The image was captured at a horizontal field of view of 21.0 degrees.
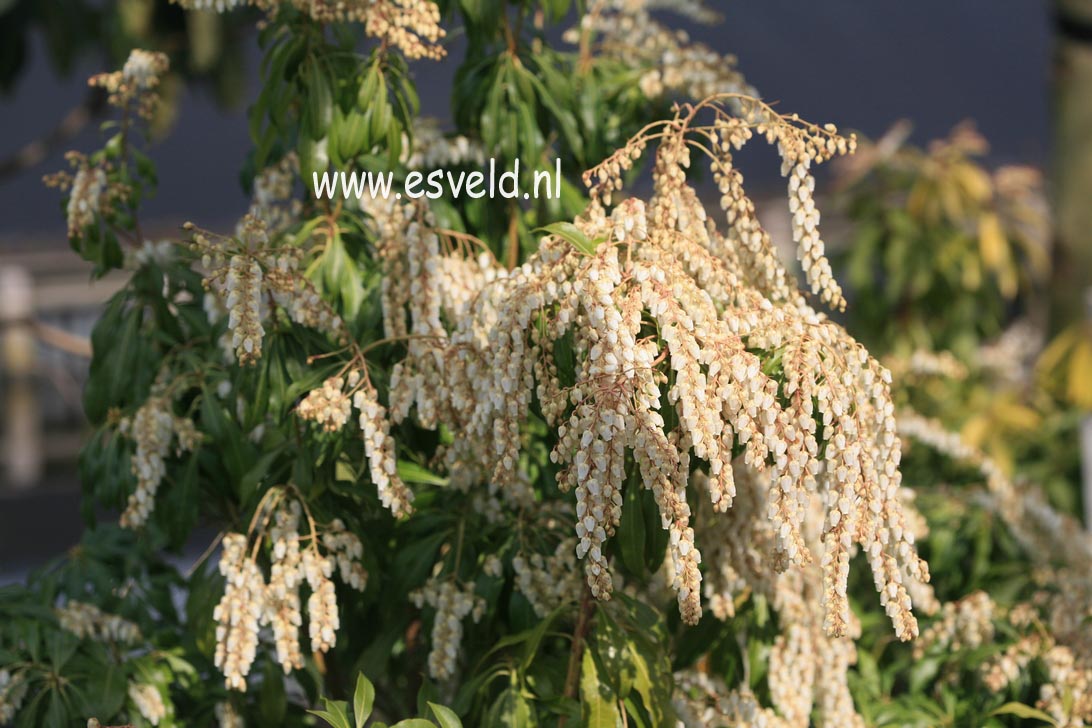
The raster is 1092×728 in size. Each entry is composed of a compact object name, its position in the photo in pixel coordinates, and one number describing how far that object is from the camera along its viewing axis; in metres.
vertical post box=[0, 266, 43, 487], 6.72
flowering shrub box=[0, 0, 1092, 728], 1.40
